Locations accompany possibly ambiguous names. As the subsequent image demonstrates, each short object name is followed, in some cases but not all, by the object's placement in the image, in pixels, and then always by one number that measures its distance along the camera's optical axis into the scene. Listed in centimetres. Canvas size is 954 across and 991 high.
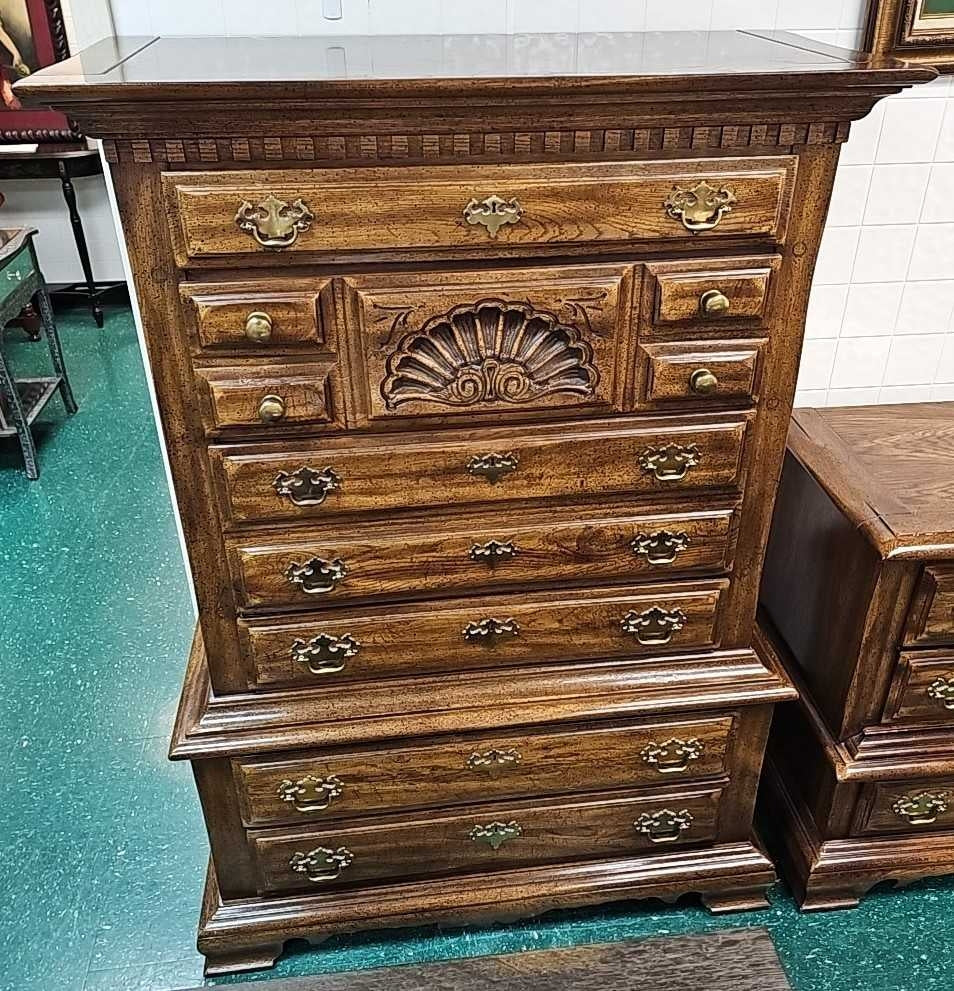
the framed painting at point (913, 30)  159
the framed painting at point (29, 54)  411
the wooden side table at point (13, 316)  307
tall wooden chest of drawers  112
